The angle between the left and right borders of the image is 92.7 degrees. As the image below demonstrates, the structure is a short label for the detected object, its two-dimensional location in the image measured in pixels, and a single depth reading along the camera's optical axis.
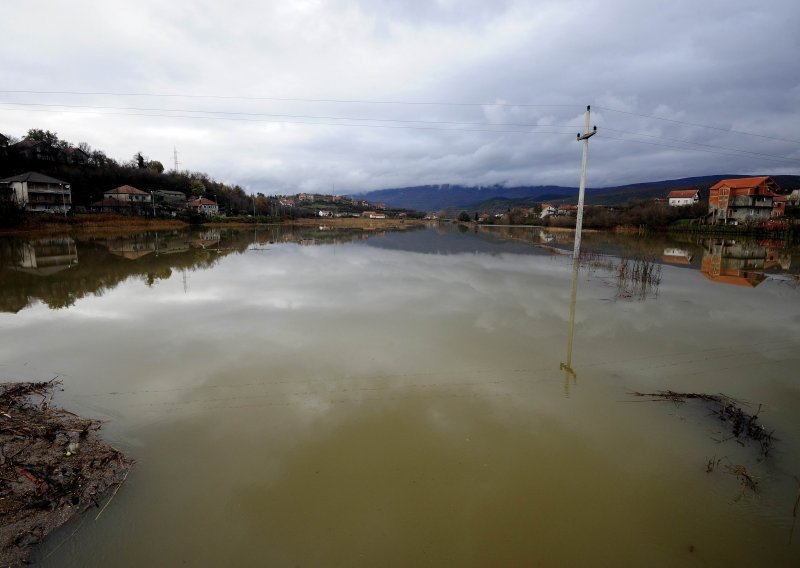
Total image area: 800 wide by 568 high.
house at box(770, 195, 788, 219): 51.42
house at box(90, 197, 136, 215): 57.62
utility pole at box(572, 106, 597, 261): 18.41
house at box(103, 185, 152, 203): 61.37
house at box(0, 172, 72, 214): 46.88
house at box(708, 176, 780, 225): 49.56
